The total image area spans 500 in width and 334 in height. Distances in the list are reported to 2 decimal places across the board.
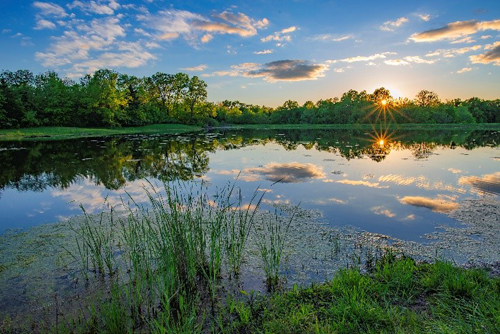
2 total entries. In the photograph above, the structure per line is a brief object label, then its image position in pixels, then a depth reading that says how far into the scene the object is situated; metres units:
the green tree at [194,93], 69.75
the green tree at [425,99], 104.12
